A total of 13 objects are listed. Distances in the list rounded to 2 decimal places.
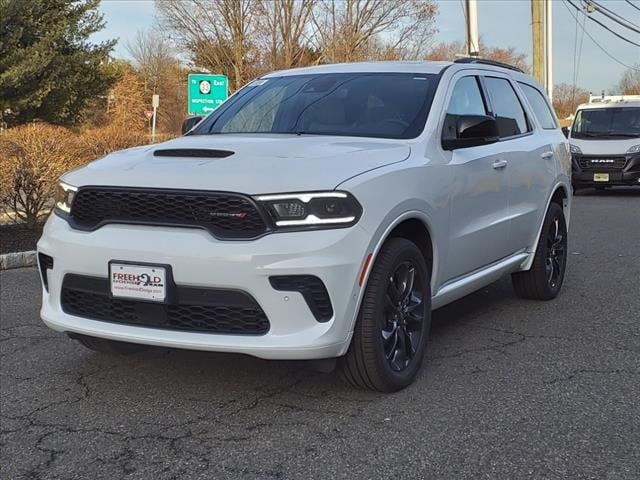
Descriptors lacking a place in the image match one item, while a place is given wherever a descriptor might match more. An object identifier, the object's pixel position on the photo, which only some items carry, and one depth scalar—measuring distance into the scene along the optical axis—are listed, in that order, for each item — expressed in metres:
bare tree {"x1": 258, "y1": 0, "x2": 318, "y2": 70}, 23.56
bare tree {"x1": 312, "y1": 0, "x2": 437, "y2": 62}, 24.75
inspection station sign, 13.77
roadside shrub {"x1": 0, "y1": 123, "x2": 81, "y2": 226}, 8.55
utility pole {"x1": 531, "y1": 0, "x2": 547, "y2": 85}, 21.32
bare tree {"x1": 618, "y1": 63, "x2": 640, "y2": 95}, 59.53
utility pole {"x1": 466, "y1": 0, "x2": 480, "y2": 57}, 19.06
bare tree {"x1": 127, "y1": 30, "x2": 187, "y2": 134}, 32.74
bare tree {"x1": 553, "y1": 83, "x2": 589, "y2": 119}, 62.06
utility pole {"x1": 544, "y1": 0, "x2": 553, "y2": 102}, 25.48
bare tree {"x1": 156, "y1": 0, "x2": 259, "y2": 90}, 24.45
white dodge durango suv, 3.35
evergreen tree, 18.22
